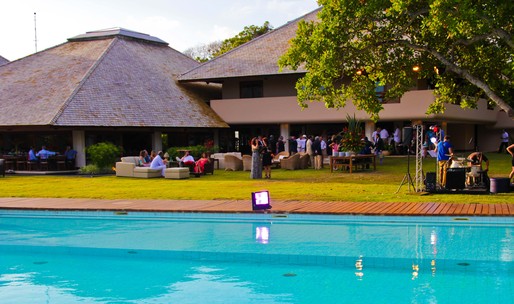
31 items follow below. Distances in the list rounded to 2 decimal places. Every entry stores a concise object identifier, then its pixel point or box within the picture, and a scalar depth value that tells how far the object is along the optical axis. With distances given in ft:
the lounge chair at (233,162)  81.51
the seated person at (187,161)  73.82
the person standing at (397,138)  99.25
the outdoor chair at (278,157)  83.82
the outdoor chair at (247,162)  78.69
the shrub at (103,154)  81.61
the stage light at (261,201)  38.31
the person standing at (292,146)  95.93
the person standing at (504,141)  114.03
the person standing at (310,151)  83.71
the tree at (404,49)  50.88
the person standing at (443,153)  50.08
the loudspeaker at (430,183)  46.32
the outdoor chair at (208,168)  74.49
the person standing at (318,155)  79.66
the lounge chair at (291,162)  79.77
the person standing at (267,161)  66.33
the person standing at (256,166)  66.39
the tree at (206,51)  223.92
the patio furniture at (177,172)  68.80
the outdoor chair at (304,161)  81.05
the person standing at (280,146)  99.41
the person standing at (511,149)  51.11
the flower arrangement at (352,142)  73.15
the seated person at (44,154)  87.30
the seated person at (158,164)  71.88
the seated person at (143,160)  74.64
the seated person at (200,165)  72.28
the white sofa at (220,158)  86.94
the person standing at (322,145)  81.34
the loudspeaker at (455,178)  45.27
